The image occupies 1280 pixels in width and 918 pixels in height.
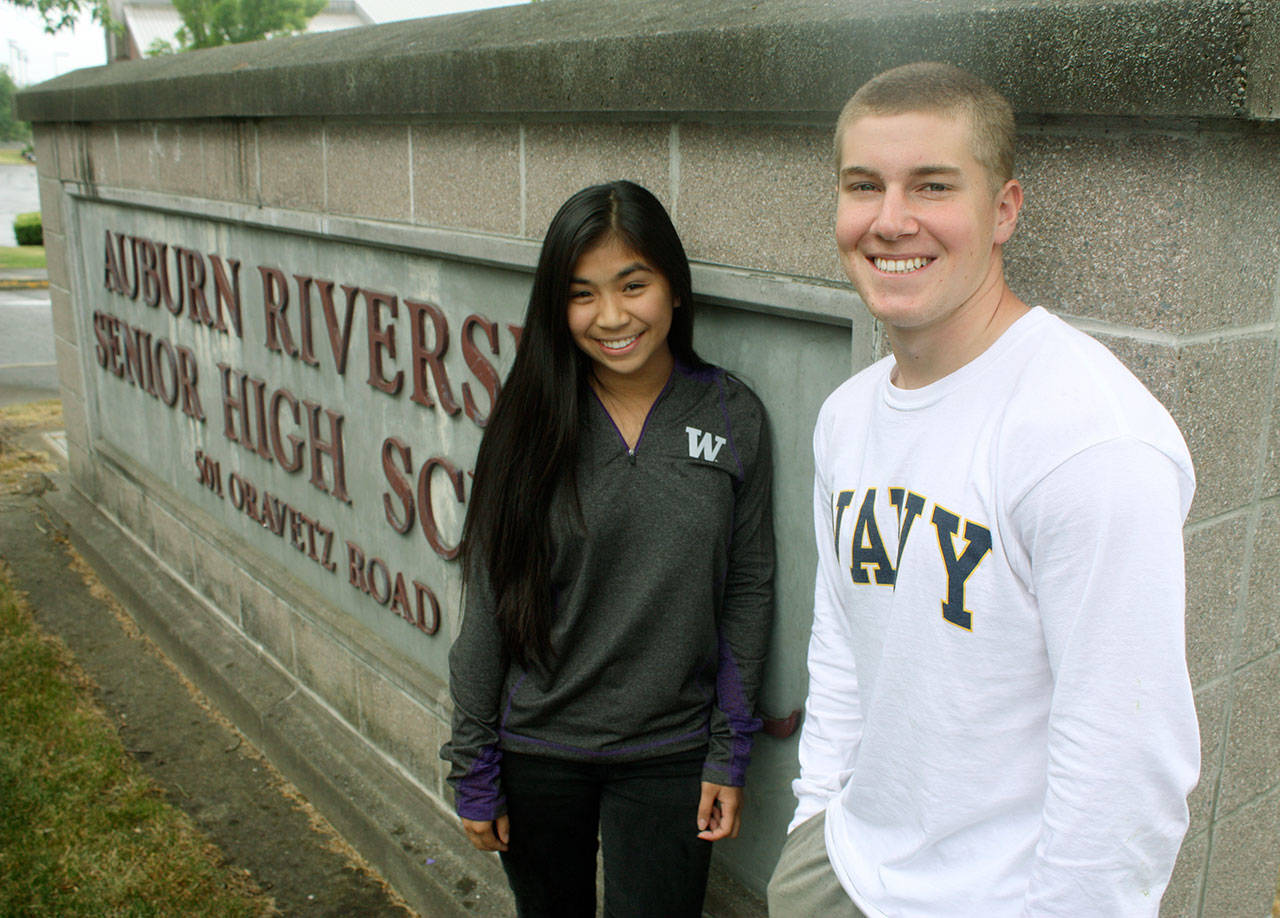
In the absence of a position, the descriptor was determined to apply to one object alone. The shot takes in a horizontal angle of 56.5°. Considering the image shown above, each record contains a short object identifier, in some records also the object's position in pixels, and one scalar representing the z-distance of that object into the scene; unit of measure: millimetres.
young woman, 2258
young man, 1298
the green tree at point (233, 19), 28547
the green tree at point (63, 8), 10845
